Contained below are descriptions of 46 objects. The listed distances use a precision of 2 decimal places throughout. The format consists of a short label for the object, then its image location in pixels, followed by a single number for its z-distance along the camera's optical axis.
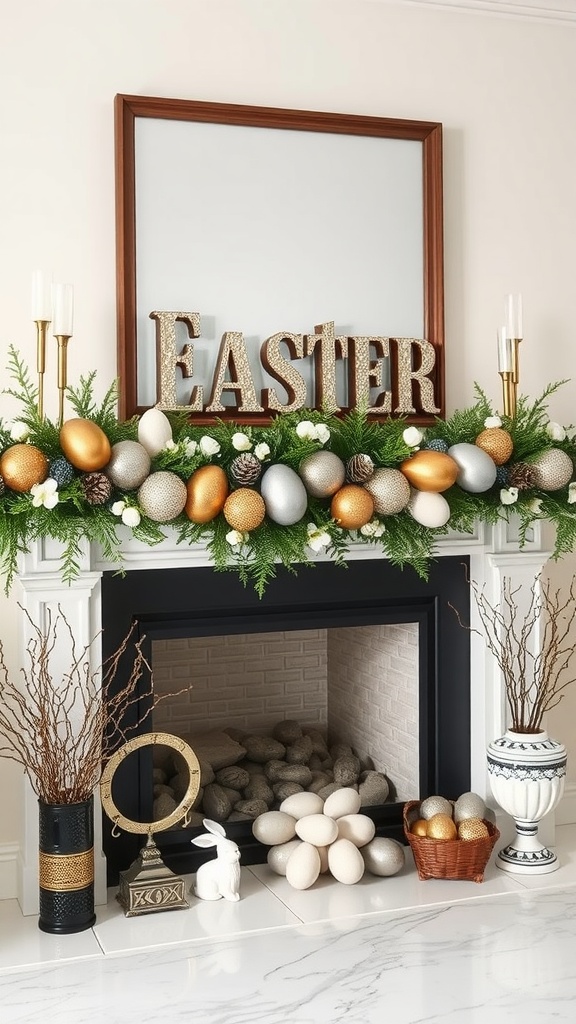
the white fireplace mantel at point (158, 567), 2.86
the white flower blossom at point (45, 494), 2.62
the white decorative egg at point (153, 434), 2.79
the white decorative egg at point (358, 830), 3.10
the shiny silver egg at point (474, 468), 2.99
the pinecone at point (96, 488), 2.69
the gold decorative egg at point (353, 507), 2.87
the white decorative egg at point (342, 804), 3.16
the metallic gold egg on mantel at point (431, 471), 2.93
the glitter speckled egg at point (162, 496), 2.72
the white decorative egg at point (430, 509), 2.95
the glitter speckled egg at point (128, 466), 2.72
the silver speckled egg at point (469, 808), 3.12
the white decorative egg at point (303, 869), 2.96
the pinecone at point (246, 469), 2.79
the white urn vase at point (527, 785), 3.06
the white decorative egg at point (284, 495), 2.79
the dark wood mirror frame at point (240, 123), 3.03
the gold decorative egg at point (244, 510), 2.77
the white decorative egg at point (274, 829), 3.12
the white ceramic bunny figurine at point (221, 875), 2.91
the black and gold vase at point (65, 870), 2.72
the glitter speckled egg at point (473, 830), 3.02
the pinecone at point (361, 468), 2.90
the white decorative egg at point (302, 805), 3.18
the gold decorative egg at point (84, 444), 2.66
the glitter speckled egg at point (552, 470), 3.11
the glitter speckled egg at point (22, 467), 2.64
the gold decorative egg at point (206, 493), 2.77
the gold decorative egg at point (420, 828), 3.08
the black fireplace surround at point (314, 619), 3.04
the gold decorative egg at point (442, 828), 3.03
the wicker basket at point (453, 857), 2.99
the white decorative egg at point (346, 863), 2.99
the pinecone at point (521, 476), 3.10
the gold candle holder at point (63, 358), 2.83
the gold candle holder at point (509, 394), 3.27
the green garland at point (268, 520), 2.73
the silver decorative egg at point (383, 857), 3.06
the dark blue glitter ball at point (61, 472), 2.66
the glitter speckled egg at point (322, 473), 2.85
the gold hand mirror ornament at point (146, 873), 2.84
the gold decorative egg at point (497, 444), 3.07
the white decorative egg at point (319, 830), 3.03
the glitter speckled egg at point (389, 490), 2.91
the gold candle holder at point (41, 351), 2.80
